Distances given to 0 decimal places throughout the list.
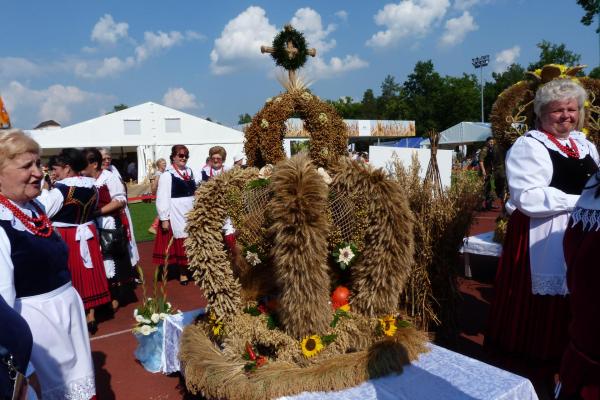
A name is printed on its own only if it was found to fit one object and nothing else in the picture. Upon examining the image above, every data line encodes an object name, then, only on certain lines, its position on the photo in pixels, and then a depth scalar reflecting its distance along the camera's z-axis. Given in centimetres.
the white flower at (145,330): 397
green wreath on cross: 344
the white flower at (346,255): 285
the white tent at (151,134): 2612
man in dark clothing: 571
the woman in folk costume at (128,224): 640
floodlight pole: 5238
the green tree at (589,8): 2314
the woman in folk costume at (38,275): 225
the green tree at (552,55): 5000
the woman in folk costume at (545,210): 279
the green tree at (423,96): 6369
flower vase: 407
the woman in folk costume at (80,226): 464
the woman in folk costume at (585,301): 159
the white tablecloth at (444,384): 241
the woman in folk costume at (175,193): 656
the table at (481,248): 585
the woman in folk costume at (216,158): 769
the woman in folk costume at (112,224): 543
